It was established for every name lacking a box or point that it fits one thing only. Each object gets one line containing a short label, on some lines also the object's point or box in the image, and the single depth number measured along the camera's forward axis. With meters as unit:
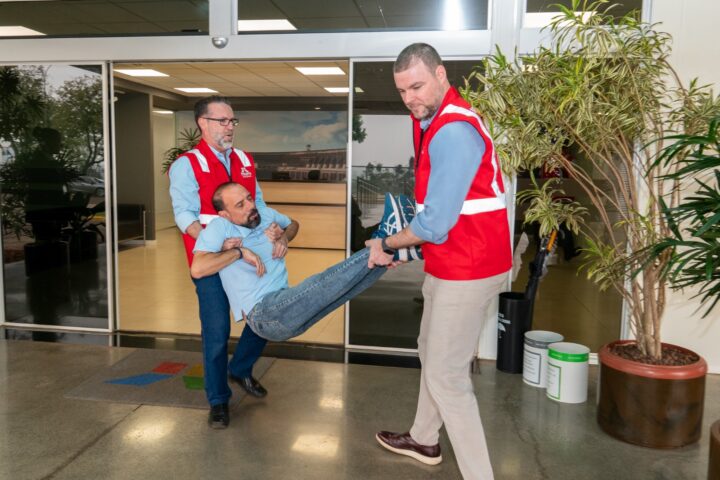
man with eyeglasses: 2.81
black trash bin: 3.77
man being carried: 2.28
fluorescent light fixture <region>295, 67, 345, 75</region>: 8.83
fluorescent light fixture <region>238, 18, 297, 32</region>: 4.10
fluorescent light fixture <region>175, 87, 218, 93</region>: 11.18
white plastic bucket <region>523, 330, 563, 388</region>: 3.56
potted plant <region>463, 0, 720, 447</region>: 2.74
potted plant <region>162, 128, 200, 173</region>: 10.52
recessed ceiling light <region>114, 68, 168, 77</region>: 8.99
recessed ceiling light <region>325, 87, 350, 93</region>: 11.16
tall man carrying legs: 1.91
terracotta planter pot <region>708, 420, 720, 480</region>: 1.93
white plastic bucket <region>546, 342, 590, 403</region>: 3.31
